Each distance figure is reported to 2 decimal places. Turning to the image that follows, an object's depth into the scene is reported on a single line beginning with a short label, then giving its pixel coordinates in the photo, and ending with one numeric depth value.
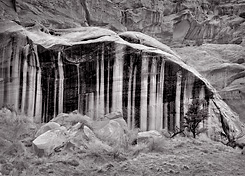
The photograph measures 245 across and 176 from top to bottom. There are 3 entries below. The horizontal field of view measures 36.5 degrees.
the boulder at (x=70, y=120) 22.03
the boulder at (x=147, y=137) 20.46
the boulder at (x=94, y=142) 18.36
